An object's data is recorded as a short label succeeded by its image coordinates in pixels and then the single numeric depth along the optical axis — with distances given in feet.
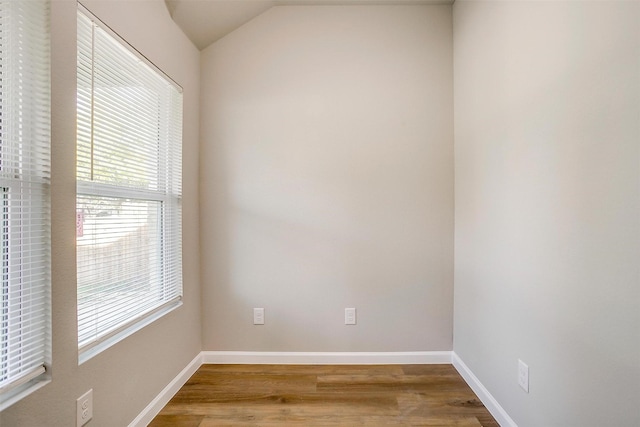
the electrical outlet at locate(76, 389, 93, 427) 3.73
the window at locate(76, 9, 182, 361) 3.95
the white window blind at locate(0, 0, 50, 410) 3.03
